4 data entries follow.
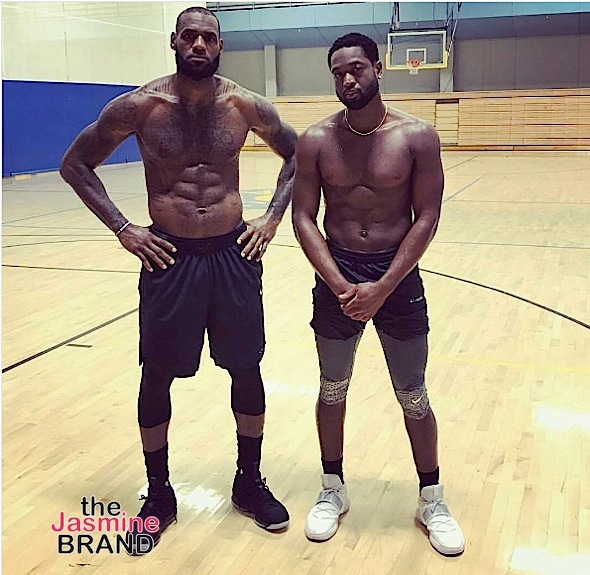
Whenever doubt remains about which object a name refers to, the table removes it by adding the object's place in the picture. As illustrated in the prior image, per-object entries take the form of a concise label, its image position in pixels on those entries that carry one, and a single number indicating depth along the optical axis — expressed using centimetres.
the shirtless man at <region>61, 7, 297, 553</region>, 254
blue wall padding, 1412
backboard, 1888
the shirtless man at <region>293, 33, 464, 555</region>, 242
